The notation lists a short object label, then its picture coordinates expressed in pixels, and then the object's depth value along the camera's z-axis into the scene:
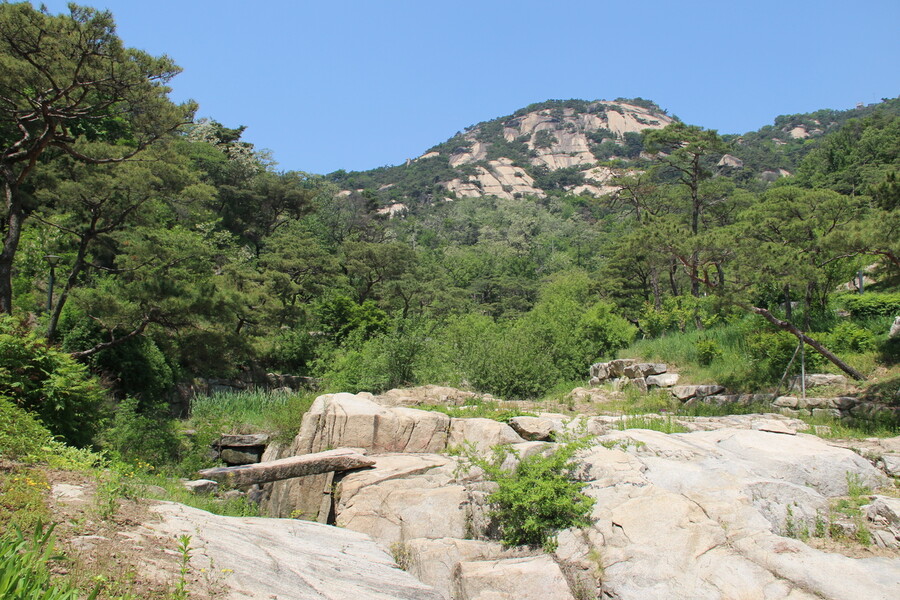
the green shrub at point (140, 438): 9.68
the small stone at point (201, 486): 7.55
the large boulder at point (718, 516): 5.04
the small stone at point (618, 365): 18.17
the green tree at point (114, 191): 13.40
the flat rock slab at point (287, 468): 7.90
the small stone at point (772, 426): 9.07
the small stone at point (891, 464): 7.20
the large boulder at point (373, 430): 9.34
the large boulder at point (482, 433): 8.66
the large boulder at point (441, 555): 6.11
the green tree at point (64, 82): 10.62
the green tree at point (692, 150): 21.59
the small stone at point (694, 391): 14.80
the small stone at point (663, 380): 16.17
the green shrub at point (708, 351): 16.44
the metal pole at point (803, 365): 12.45
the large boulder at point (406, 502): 6.97
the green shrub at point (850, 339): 13.55
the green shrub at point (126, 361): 15.03
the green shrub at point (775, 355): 13.71
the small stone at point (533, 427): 8.86
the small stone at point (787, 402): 12.52
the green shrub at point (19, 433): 5.05
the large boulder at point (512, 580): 5.47
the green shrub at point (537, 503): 6.36
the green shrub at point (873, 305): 15.27
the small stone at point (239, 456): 10.91
